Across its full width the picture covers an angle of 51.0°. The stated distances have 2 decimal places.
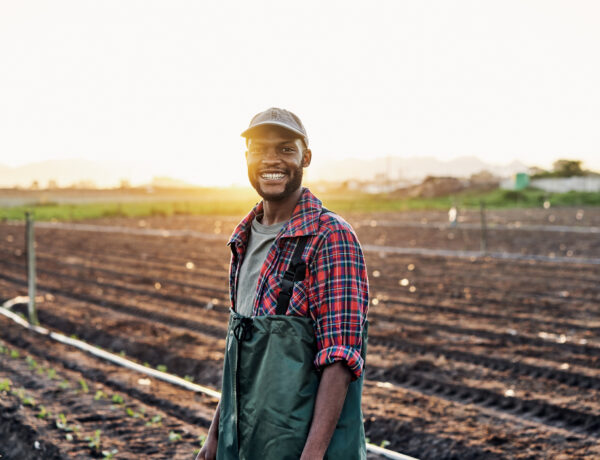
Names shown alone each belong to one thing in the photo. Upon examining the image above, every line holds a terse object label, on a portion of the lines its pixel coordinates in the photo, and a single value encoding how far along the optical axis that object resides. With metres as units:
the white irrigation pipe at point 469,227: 23.45
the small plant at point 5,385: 5.50
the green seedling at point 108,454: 4.30
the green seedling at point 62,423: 4.73
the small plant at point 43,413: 4.96
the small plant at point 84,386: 5.67
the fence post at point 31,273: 8.34
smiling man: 1.91
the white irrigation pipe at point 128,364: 4.43
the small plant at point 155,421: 4.89
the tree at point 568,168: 78.89
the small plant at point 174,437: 4.62
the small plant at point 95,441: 4.46
